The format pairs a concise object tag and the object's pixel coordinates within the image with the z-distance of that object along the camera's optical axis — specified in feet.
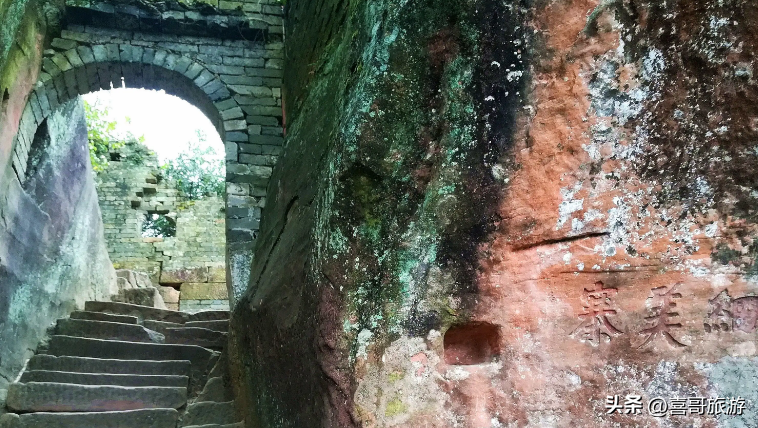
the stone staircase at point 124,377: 11.50
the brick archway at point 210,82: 15.83
